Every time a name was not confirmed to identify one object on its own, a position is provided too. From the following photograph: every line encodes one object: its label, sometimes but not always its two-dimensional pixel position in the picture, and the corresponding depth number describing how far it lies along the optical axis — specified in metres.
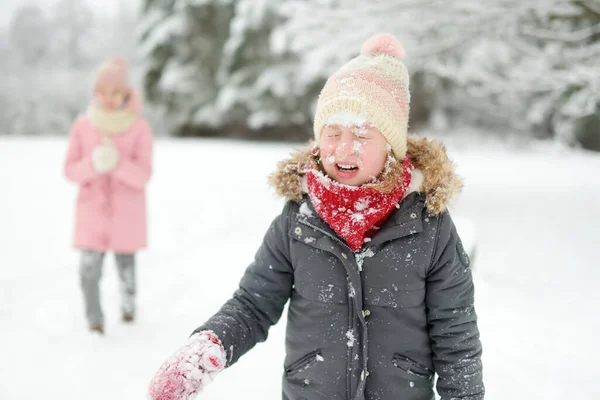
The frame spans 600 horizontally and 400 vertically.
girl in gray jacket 1.65
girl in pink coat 3.72
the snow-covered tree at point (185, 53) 16.61
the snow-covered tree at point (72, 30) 32.59
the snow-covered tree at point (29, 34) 31.78
